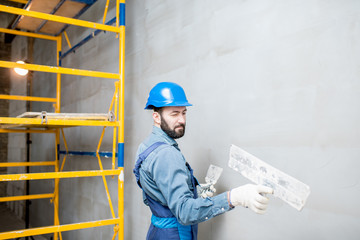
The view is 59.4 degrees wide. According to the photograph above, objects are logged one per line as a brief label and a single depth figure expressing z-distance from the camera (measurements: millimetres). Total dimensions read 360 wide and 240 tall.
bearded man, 1552
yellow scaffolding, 2533
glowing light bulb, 4848
